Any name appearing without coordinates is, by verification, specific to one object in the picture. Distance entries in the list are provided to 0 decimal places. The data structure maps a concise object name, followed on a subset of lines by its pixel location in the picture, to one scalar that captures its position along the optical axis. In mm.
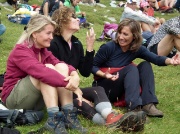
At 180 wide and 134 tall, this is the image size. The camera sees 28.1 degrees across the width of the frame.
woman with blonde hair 4473
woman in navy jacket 5457
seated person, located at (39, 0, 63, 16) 14607
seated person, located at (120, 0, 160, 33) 11163
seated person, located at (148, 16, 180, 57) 6648
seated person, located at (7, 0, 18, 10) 16652
